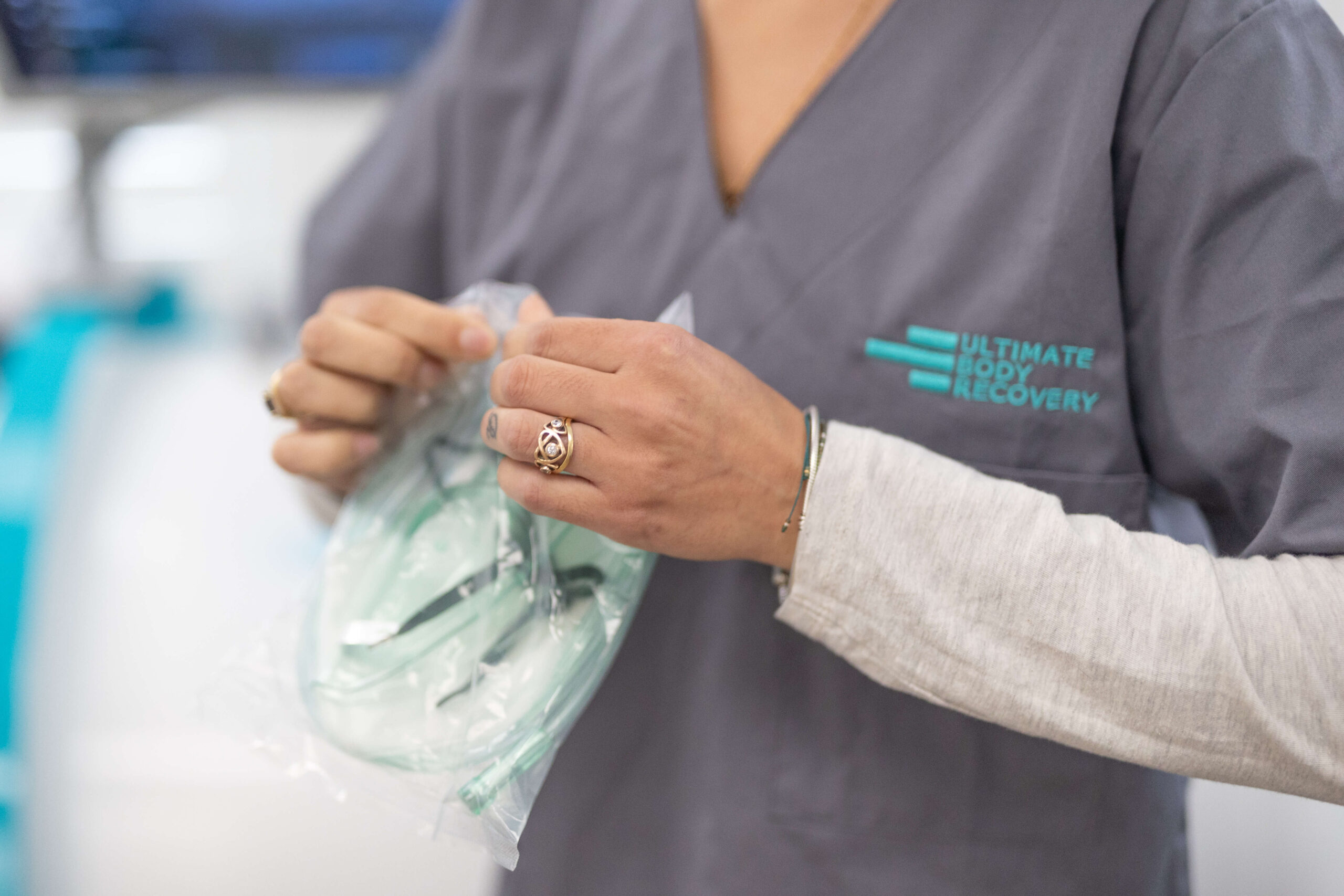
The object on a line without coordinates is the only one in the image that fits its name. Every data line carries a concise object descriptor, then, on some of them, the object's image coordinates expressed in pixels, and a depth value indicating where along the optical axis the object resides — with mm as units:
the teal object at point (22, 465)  938
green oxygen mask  513
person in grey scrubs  454
